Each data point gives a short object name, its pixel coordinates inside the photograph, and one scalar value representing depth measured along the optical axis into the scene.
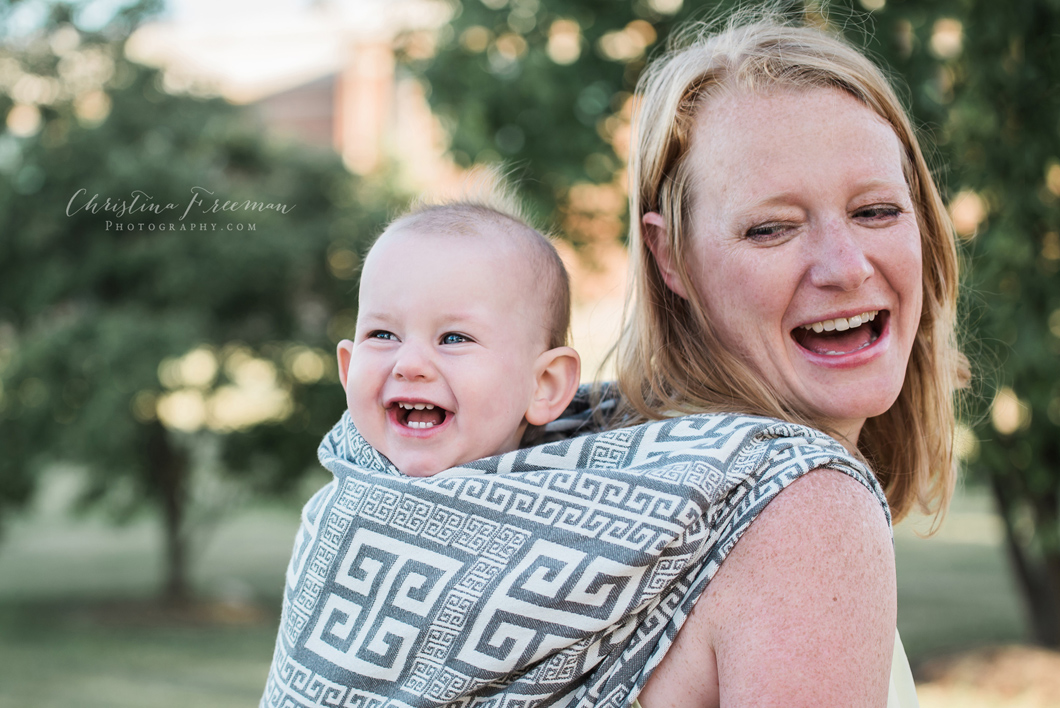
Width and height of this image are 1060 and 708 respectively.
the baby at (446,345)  1.31
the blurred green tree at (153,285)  9.31
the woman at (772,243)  1.29
